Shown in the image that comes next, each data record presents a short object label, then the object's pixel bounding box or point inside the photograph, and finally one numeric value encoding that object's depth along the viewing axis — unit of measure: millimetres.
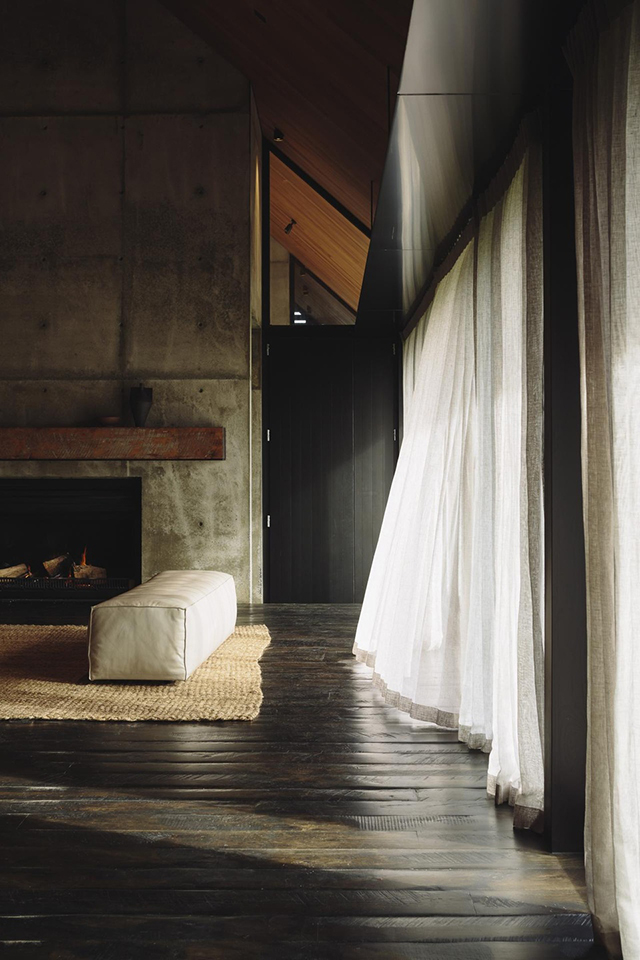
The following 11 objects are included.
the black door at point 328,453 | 7066
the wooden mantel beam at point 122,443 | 6465
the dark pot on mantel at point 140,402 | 6453
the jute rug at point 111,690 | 3494
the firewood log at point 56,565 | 6887
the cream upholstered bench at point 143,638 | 3934
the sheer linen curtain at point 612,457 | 1659
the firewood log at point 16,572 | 6820
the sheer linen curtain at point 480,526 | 2430
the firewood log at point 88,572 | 6848
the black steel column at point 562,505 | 2211
